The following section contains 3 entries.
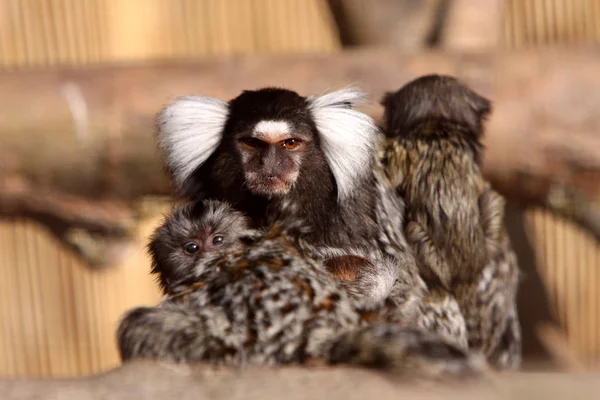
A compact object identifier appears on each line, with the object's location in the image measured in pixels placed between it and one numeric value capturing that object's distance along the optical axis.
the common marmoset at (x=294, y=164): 5.12
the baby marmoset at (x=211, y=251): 4.48
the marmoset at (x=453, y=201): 5.70
